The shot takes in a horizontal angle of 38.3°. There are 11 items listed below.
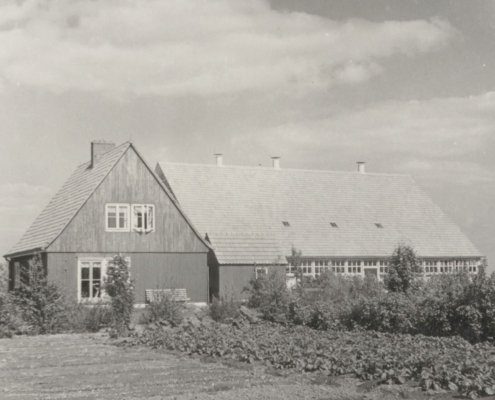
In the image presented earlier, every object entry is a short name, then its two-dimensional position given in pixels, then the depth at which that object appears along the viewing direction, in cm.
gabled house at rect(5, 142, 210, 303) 3006
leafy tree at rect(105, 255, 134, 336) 2086
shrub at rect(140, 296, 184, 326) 2142
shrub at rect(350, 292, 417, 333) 1817
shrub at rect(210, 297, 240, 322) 2305
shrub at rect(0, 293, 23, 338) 2022
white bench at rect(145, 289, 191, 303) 3023
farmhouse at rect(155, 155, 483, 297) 3575
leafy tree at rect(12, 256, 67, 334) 2102
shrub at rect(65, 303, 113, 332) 2162
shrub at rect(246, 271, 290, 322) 2223
